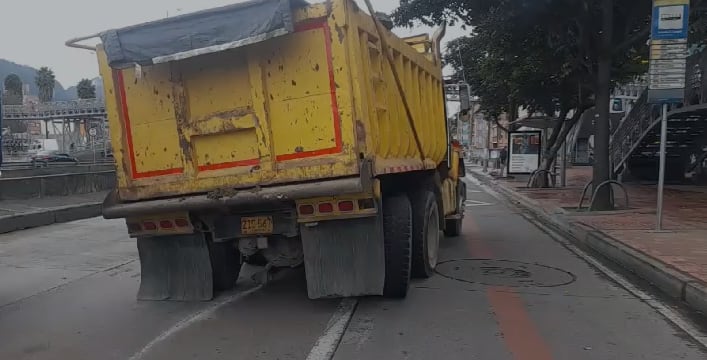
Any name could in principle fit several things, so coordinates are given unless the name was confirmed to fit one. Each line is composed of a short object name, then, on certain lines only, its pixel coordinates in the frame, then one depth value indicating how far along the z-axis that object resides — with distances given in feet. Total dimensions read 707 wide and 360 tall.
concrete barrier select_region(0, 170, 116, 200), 46.31
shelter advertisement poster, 96.84
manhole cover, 24.00
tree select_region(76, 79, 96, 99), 360.89
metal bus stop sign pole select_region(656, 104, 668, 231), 32.76
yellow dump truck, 17.04
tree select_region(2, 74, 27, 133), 324.80
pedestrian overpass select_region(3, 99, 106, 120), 289.96
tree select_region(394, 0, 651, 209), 45.29
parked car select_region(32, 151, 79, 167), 105.04
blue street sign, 32.68
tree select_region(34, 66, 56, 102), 357.00
